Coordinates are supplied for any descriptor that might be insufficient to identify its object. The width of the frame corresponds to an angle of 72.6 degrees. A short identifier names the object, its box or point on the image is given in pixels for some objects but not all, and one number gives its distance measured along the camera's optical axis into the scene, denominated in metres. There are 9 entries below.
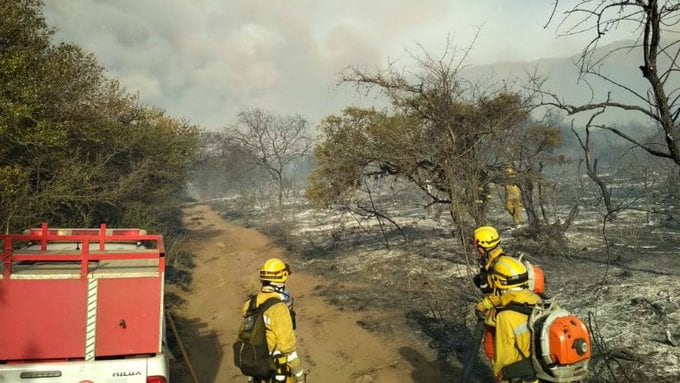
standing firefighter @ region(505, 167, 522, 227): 17.48
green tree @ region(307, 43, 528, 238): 9.09
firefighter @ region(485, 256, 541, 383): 3.43
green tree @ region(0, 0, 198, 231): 9.66
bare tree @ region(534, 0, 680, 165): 3.65
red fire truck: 4.29
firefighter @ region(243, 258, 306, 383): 4.29
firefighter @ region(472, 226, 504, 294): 5.07
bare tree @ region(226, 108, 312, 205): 34.38
